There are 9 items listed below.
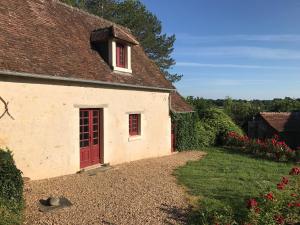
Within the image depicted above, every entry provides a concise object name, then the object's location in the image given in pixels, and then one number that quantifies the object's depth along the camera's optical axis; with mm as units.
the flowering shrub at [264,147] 12660
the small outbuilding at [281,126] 19719
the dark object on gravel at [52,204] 5468
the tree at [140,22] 23327
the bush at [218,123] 16758
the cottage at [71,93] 6970
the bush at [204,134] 15543
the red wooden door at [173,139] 13529
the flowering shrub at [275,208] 4885
